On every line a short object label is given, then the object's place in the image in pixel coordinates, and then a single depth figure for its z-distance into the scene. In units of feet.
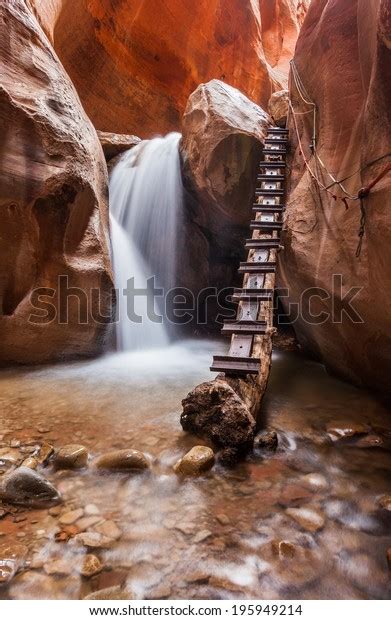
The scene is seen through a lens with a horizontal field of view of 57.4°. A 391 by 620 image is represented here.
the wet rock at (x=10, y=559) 5.60
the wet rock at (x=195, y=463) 8.69
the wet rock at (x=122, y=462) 8.89
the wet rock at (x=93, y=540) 6.37
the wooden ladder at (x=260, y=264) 11.94
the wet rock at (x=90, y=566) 5.76
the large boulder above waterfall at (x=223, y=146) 24.67
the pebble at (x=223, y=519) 7.07
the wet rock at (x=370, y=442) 10.64
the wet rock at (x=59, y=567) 5.74
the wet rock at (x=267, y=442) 10.03
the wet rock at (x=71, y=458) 8.84
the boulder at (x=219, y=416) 9.56
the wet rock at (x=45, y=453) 9.10
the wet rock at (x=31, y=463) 8.72
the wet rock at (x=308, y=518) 7.05
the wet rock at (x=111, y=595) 5.29
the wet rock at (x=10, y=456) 9.00
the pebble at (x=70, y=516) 6.90
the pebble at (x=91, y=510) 7.18
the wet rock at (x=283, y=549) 6.29
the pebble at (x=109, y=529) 6.64
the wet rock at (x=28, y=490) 7.33
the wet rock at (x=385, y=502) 7.68
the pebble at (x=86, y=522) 6.78
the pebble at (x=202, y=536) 6.58
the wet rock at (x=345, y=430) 11.17
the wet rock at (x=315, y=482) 8.39
